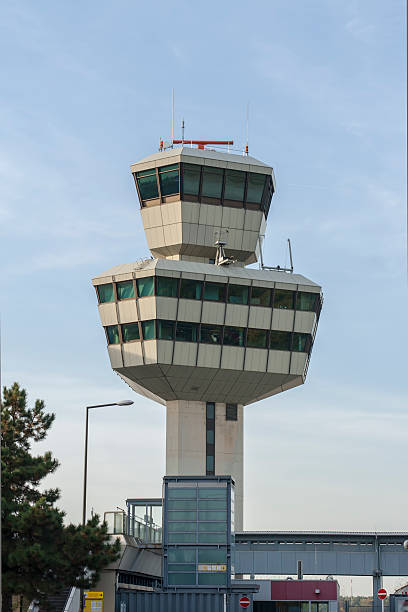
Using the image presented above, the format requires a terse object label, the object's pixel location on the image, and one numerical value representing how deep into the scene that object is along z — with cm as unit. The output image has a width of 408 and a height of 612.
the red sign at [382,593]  5992
